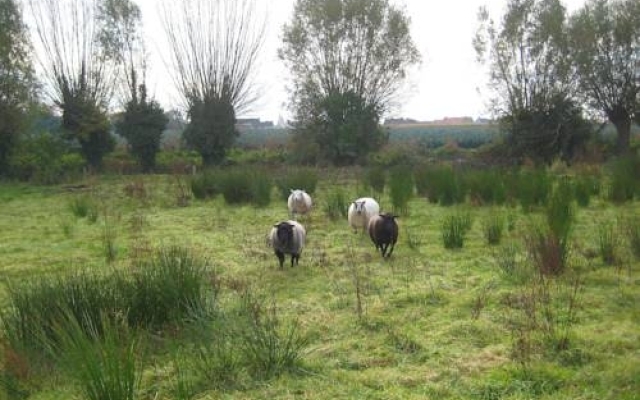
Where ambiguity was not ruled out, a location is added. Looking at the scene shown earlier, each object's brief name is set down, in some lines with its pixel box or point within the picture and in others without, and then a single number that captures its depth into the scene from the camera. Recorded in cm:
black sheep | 730
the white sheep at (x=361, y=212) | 876
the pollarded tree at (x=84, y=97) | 2438
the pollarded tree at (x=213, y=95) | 2558
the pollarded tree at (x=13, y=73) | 2048
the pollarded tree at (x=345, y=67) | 2544
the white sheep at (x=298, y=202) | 1062
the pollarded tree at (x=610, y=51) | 2238
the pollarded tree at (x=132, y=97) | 2495
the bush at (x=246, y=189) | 1273
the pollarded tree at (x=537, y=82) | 2295
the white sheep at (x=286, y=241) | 691
